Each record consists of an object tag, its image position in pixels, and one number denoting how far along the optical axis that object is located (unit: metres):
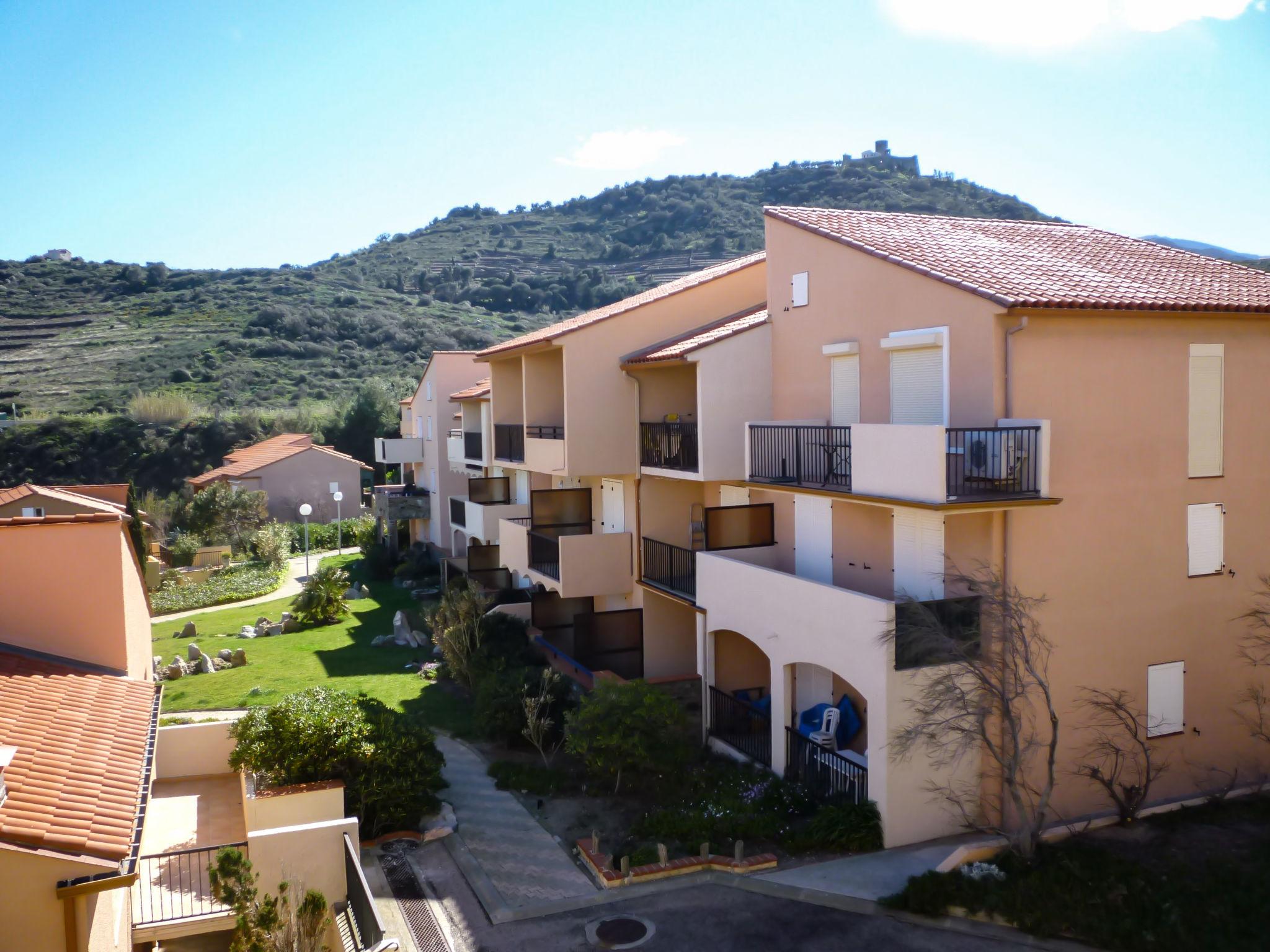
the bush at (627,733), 15.38
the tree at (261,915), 10.56
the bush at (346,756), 14.39
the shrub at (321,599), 31.92
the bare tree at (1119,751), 13.80
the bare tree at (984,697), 12.84
